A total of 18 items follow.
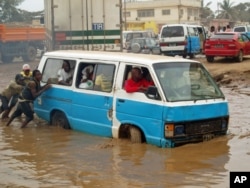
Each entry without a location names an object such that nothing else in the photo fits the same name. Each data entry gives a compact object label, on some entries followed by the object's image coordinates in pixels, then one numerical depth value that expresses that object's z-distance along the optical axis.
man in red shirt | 8.37
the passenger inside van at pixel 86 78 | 9.23
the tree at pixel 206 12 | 84.90
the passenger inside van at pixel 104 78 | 8.82
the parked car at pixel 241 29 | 31.15
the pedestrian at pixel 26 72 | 11.46
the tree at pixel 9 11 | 46.22
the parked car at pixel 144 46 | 29.97
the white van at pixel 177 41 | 24.43
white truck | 17.67
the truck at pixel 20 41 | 31.64
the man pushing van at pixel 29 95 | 10.14
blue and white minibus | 7.91
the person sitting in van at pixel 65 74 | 9.74
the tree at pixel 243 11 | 93.00
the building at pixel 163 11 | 67.75
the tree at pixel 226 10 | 86.56
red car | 20.55
